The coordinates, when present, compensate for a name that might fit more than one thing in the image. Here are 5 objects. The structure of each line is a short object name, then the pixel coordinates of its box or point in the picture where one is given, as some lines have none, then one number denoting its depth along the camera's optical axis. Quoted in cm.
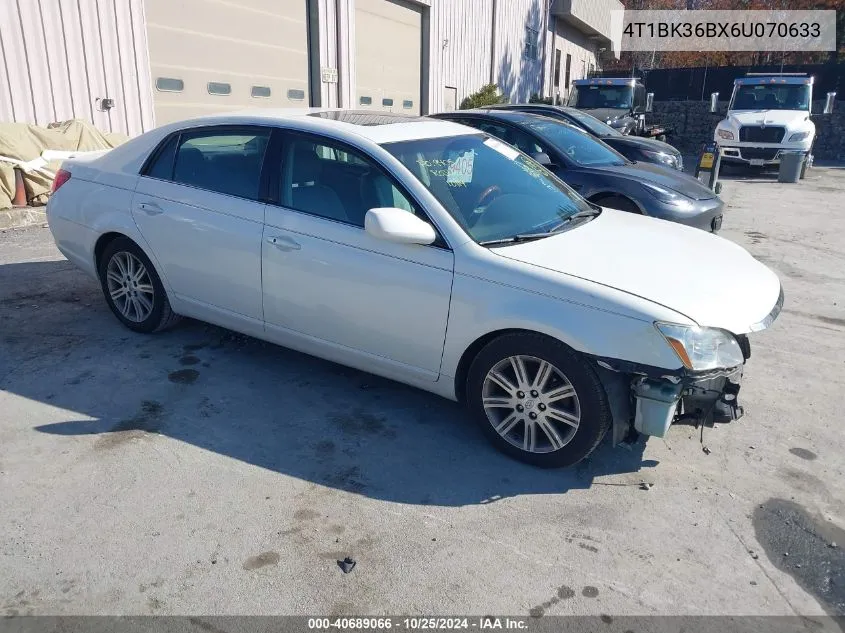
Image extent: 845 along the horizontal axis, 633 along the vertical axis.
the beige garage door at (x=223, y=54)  1035
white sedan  318
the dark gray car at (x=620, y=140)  1033
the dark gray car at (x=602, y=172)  695
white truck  1588
